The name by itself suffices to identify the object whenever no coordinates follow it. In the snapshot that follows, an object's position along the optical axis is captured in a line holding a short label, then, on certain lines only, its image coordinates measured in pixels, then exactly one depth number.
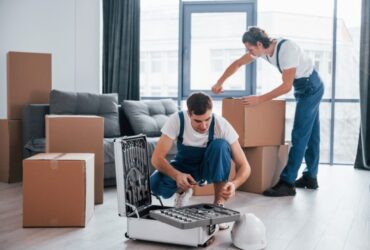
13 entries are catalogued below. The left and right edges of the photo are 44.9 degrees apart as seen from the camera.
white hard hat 1.93
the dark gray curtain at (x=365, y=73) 4.50
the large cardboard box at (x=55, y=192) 2.25
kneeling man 2.08
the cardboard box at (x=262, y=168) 3.26
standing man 3.05
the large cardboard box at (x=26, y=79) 3.50
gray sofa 3.35
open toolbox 1.86
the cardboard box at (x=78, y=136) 2.61
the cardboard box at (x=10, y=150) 3.51
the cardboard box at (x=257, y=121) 3.16
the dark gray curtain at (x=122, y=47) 4.99
